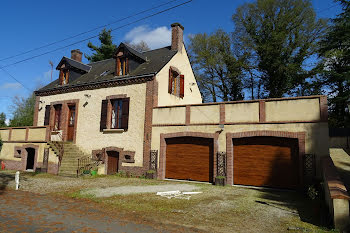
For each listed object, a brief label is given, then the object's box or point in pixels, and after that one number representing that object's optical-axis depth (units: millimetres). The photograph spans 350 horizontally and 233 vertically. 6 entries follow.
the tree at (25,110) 34400
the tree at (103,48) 35375
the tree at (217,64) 27750
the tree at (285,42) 24031
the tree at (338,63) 22297
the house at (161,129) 11516
